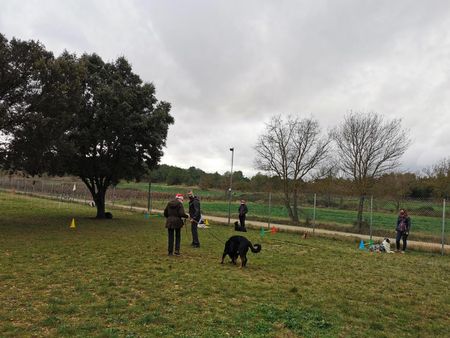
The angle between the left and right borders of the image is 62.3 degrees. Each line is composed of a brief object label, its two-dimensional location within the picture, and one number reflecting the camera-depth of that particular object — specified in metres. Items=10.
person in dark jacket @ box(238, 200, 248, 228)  20.03
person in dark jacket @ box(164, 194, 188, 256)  10.77
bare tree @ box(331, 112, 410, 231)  25.09
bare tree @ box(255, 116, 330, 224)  28.39
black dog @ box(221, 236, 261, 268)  9.66
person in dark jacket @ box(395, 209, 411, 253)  15.19
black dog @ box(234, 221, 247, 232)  19.23
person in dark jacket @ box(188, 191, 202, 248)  12.47
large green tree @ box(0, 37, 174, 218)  14.65
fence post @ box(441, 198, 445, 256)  15.04
